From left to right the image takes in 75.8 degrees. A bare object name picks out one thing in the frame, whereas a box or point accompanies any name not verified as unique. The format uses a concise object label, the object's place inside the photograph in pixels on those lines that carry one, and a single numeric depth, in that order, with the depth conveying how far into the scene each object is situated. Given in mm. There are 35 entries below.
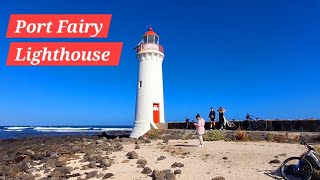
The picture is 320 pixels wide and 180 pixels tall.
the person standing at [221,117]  13096
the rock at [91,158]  8460
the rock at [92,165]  7732
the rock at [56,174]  7186
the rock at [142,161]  7560
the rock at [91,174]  6857
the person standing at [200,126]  9534
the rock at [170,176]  6164
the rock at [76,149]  10375
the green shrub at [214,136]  11610
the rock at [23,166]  8349
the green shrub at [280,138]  10076
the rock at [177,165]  7023
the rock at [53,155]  9621
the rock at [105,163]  7687
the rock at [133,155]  8241
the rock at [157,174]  6229
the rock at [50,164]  8245
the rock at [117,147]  10124
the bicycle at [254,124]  12566
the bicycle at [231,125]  13462
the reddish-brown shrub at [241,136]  11102
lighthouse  16529
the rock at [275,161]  6721
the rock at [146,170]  6761
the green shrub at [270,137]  10455
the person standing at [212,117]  13611
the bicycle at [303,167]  5541
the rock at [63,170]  7408
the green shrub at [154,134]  15082
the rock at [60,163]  8289
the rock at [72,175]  7090
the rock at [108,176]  6737
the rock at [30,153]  10316
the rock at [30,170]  7947
